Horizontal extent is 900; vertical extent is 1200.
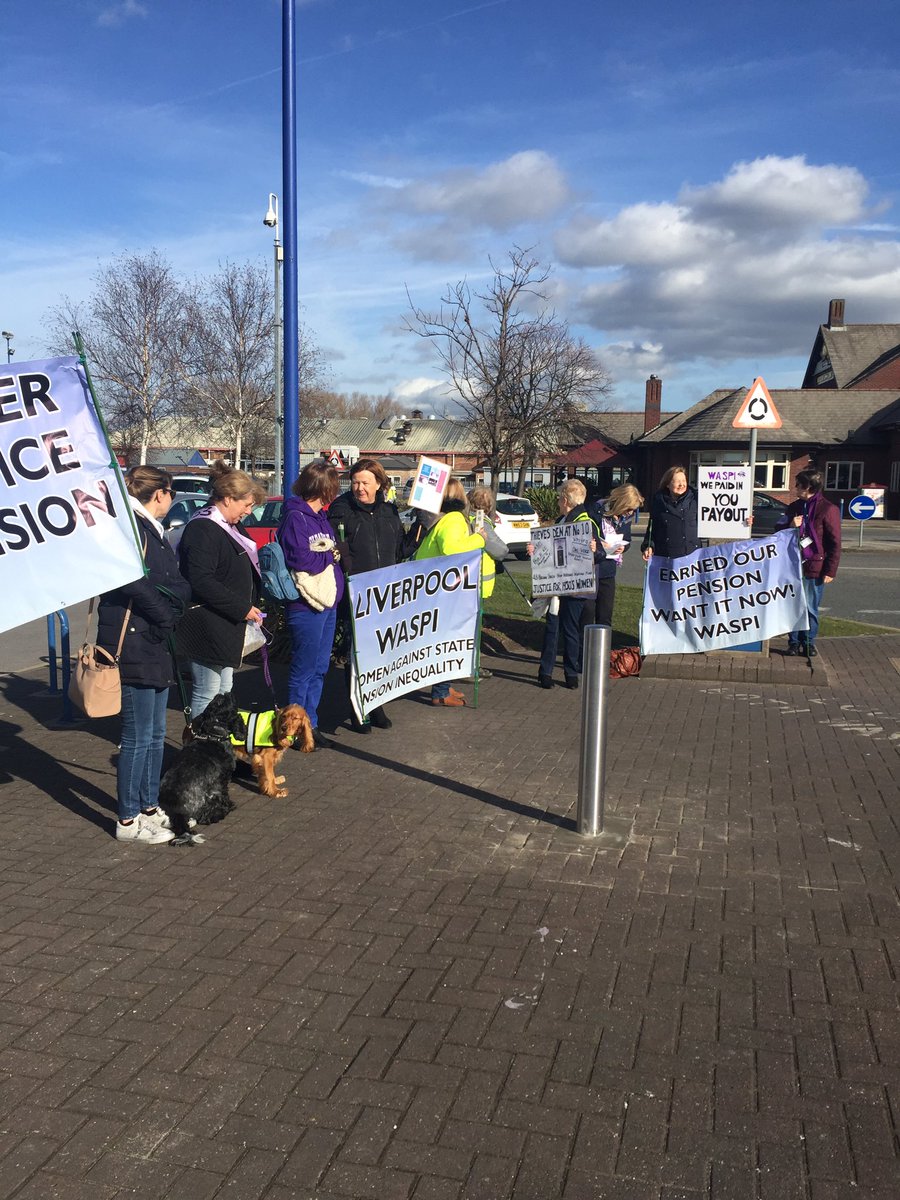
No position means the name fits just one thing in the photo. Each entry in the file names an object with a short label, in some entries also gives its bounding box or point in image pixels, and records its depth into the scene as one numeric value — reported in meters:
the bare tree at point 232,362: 37.06
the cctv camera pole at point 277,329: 23.81
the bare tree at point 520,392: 28.77
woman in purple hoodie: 6.54
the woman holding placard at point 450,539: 8.03
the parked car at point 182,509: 19.17
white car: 24.41
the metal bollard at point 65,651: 7.49
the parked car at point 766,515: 33.75
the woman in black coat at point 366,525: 7.36
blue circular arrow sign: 25.18
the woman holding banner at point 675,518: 9.38
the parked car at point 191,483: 28.14
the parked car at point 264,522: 17.11
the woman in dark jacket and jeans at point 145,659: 4.81
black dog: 5.15
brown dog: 5.89
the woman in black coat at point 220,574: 5.71
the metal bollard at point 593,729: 4.97
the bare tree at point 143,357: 37.19
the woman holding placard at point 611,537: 8.86
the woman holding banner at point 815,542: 9.78
